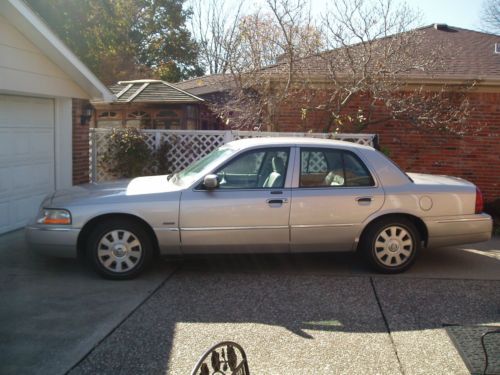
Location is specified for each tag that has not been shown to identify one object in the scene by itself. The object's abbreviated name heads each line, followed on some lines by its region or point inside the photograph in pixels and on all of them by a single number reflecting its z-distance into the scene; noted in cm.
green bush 1049
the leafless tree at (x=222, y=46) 1186
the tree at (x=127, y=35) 2517
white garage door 802
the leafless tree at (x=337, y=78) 1006
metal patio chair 248
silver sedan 599
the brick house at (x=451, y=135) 1070
